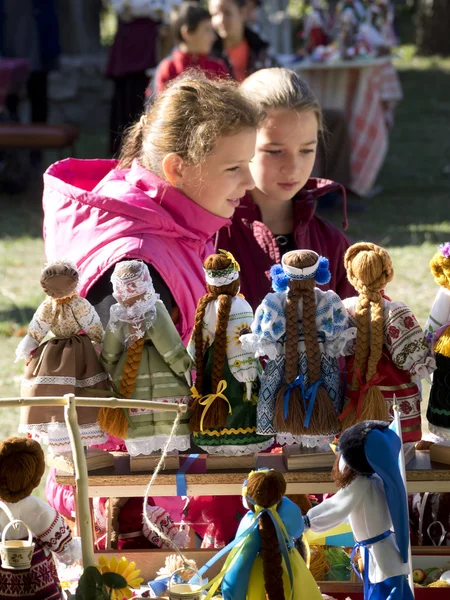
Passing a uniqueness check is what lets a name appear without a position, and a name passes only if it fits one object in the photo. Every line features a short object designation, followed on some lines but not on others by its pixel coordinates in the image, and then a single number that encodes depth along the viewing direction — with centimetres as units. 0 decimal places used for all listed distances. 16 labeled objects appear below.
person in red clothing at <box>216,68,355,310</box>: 308
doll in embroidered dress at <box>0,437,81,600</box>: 246
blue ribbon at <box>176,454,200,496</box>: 266
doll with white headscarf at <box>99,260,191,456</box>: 266
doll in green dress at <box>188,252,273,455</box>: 266
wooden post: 241
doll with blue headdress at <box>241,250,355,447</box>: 263
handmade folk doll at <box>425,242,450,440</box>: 267
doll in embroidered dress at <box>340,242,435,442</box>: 265
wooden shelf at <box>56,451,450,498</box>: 265
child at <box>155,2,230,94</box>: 625
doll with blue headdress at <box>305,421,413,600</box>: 247
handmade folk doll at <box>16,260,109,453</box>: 265
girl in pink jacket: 287
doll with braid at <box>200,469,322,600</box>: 244
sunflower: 257
